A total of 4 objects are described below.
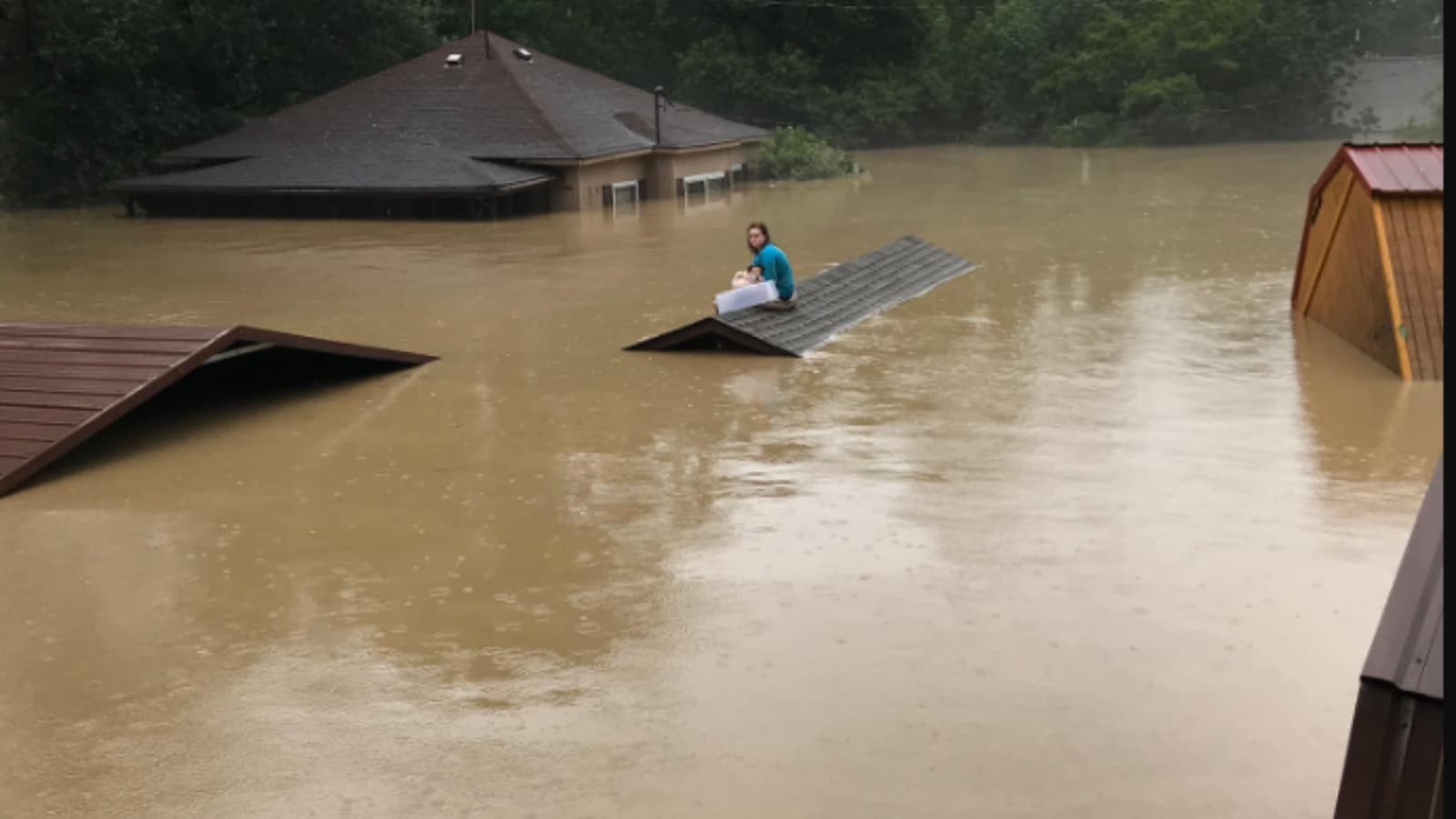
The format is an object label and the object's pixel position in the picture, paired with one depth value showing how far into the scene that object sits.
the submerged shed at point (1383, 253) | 14.03
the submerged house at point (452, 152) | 33.38
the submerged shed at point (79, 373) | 11.43
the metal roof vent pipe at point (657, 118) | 37.09
